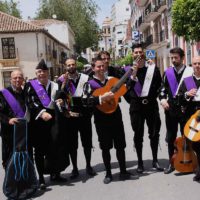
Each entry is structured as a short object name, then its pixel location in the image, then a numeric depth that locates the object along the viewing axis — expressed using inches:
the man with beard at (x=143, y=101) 208.4
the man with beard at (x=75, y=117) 211.7
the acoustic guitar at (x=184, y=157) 199.3
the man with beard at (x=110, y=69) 217.3
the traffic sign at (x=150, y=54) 693.0
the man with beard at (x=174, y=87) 198.2
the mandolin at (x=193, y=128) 181.9
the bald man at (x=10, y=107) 190.1
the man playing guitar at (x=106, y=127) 195.7
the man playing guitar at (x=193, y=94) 187.7
